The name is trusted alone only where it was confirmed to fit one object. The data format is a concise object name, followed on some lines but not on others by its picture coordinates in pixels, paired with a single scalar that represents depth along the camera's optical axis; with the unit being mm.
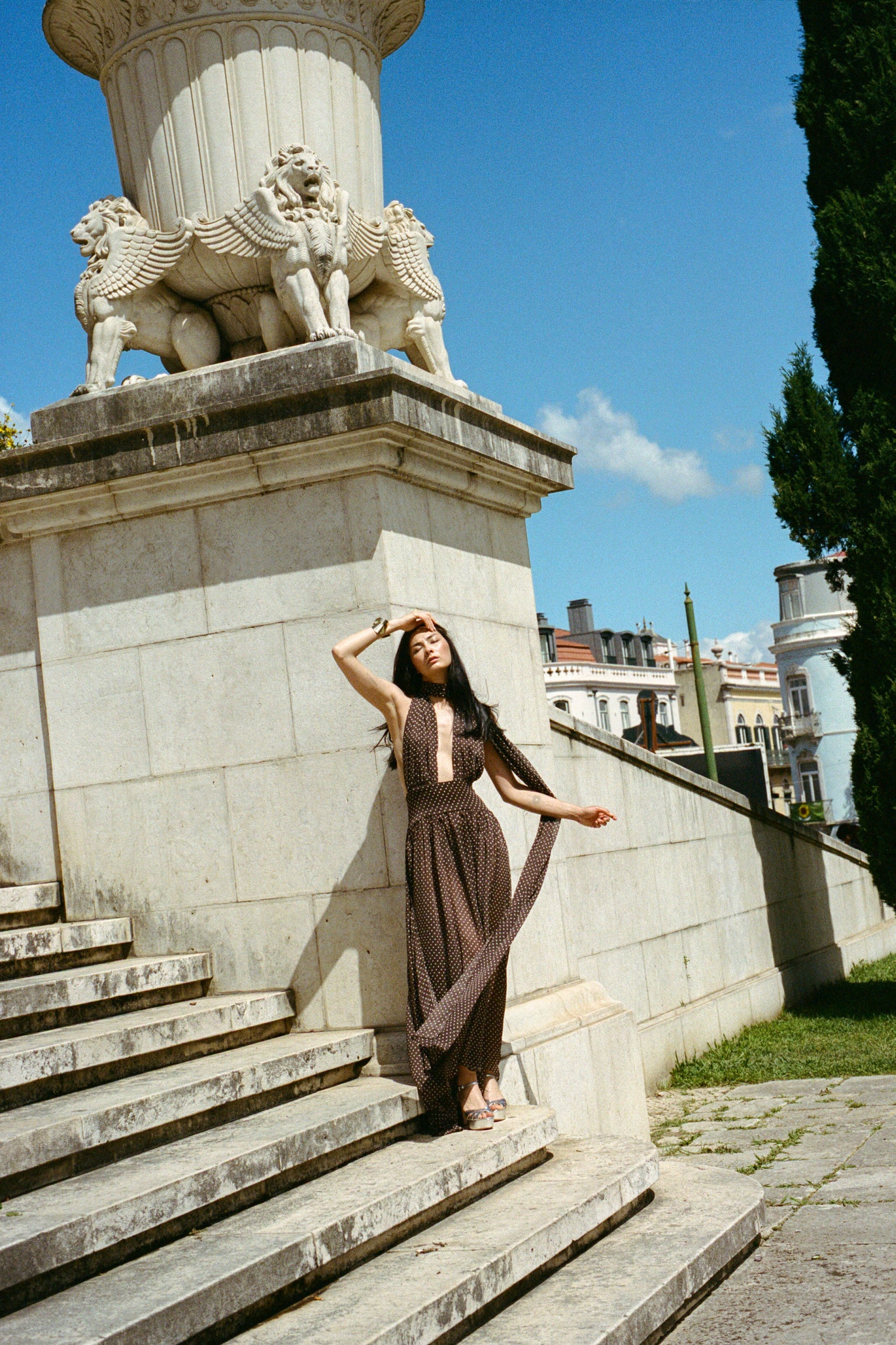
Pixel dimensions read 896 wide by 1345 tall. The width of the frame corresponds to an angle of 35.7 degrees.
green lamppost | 21625
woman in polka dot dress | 4703
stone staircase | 3305
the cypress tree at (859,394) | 10812
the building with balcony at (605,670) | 70750
